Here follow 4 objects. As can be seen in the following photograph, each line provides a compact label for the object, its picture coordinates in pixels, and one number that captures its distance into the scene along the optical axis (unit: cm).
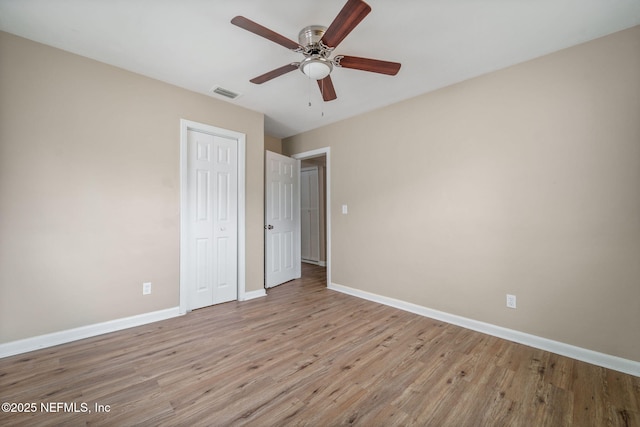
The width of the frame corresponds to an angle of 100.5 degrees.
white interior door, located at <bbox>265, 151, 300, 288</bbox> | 412
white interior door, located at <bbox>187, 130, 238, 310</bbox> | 317
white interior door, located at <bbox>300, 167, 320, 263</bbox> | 602
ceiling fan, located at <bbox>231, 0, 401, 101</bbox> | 154
